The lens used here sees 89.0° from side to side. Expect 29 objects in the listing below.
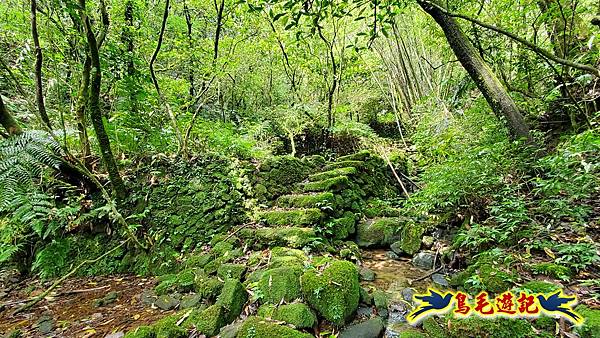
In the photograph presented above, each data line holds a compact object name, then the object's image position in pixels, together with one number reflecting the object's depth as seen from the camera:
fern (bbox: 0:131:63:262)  2.64
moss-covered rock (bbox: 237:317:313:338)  2.04
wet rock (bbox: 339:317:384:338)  2.25
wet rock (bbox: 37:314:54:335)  2.62
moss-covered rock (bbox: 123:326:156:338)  2.15
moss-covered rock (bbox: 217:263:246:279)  3.07
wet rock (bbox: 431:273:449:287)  3.03
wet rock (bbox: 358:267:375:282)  3.26
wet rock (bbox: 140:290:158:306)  3.02
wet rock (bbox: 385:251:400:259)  3.93
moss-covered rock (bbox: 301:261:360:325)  2.38
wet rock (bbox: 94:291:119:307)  3.06
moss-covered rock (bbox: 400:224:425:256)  3.90
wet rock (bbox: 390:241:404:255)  4.00
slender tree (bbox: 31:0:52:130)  3.21
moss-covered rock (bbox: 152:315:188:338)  2.14
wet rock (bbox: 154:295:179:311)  2.88
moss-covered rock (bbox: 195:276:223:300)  2.83
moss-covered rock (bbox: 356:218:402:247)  4.34
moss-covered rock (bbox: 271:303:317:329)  2.23
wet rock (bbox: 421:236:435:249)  3.88
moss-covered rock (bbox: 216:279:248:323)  2.43
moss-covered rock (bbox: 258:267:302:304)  2.53
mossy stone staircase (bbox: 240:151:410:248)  3.74
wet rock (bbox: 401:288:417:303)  2.83
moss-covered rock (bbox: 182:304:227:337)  2.25
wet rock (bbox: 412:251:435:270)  3.51
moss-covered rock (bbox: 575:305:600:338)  1.66
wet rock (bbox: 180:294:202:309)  2.80
